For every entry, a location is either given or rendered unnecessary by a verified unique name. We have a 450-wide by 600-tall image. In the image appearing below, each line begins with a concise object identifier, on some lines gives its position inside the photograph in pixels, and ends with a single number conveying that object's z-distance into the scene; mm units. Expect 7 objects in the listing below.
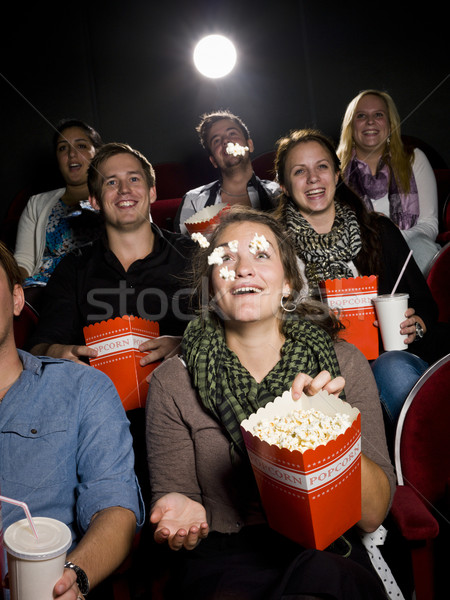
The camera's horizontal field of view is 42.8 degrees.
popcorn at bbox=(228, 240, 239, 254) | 1684
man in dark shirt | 2453
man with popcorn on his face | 3369
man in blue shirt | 1339
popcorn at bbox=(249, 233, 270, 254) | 1686
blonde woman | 3234
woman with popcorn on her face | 1273
